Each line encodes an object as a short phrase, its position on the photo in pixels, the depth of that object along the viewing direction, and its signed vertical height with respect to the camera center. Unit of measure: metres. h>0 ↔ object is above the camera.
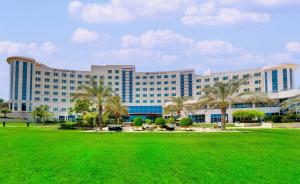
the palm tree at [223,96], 31.84 +1.24
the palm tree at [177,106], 55.81 -0.40
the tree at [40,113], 62.82 -2.49
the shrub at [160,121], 41.31 -3.14
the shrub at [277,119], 44.76 -2.83
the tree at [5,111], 69.99 -2.20
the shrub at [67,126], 36.32 -3.52
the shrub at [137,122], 41.62 -3.23
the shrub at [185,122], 37.73 -2.91
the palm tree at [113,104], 36.07 +0.04
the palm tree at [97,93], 34.59 +1.72
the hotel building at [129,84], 71.49 +7.41
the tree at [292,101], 30.93 +0.56
